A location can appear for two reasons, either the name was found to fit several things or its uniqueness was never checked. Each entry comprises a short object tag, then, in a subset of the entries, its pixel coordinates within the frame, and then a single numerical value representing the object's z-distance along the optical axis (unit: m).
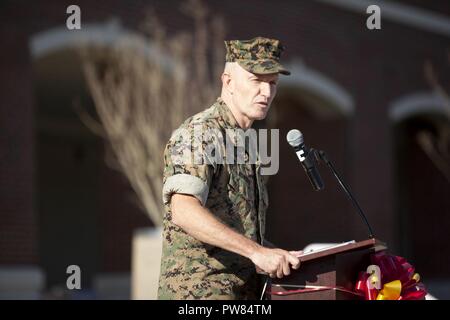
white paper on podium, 6.79
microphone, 7.37
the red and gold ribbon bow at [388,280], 7.05
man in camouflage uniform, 6.81
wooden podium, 6.80
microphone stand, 7.37
